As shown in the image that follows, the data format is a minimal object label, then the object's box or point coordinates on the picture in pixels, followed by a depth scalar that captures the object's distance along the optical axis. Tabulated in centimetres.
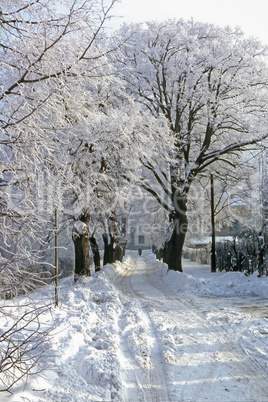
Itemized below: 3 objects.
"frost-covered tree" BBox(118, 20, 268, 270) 2011
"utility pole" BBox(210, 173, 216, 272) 2734
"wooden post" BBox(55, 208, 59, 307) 969
